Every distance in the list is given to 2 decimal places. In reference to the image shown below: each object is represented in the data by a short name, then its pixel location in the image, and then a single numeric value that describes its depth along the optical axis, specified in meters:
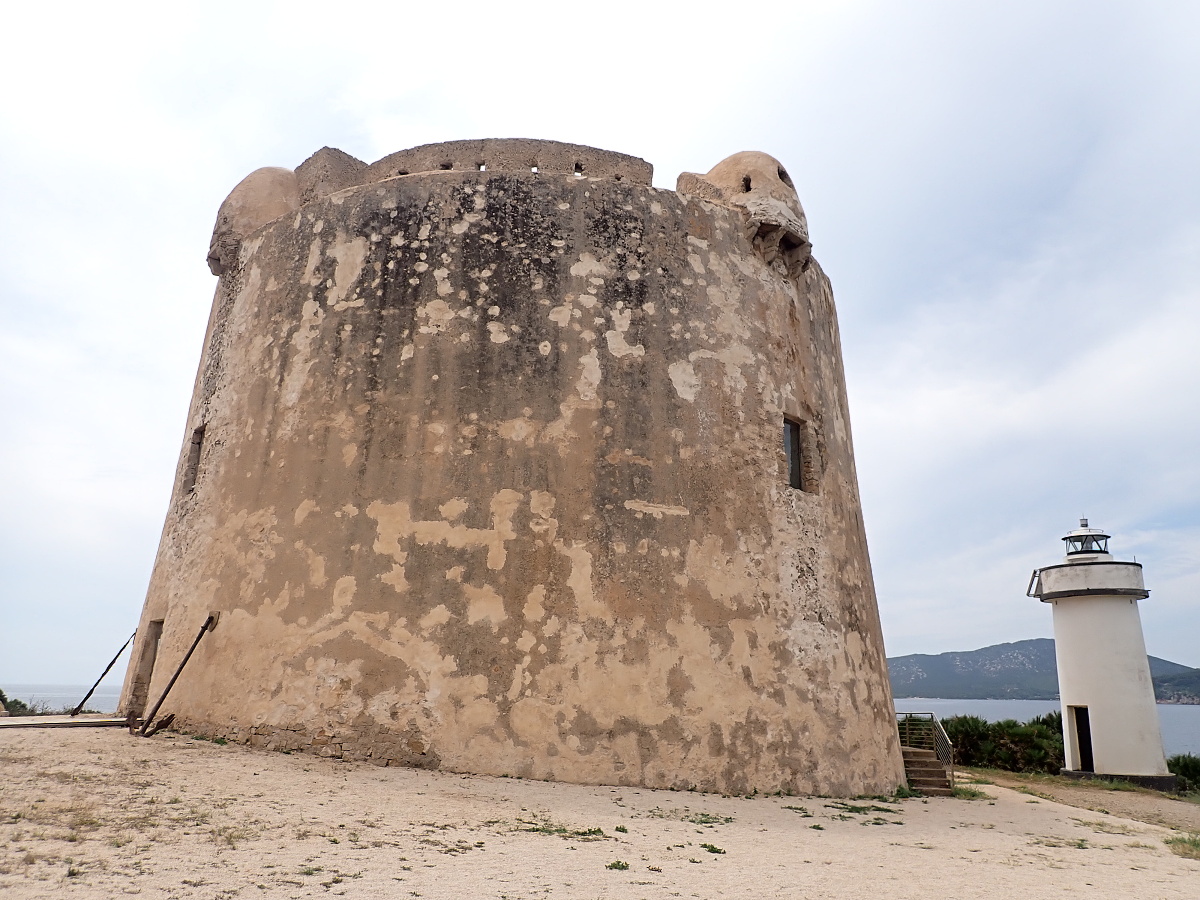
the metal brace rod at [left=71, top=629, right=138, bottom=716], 11.83
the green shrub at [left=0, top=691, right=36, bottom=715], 13.98
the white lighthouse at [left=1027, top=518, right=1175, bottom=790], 17.53
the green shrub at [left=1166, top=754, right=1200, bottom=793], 18.34
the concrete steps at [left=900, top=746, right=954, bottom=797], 11.11
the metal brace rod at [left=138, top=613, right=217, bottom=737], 8.63
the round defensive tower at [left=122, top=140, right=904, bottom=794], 8.48
